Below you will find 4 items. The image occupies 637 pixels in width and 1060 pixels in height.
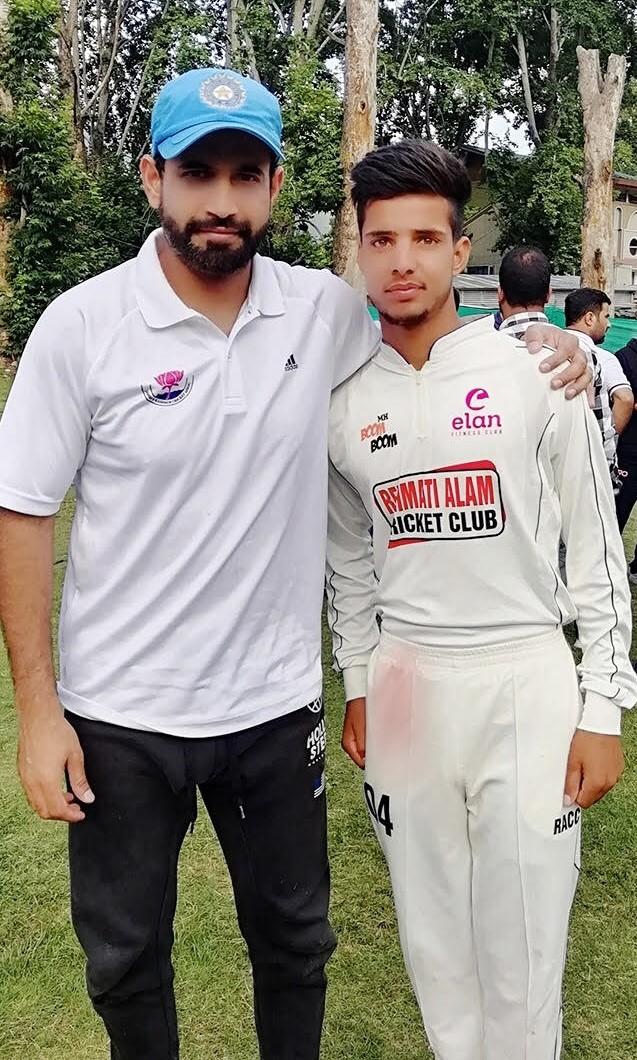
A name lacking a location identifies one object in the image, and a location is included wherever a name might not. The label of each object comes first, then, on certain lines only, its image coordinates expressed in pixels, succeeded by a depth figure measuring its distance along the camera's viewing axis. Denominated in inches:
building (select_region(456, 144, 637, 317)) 901.2
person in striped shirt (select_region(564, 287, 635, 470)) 186.3
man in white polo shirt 69.3
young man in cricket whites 72.6
